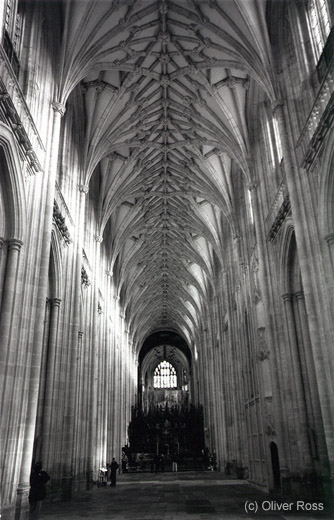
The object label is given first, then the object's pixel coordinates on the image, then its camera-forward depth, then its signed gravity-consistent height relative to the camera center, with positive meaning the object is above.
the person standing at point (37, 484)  11.29 -0.72
